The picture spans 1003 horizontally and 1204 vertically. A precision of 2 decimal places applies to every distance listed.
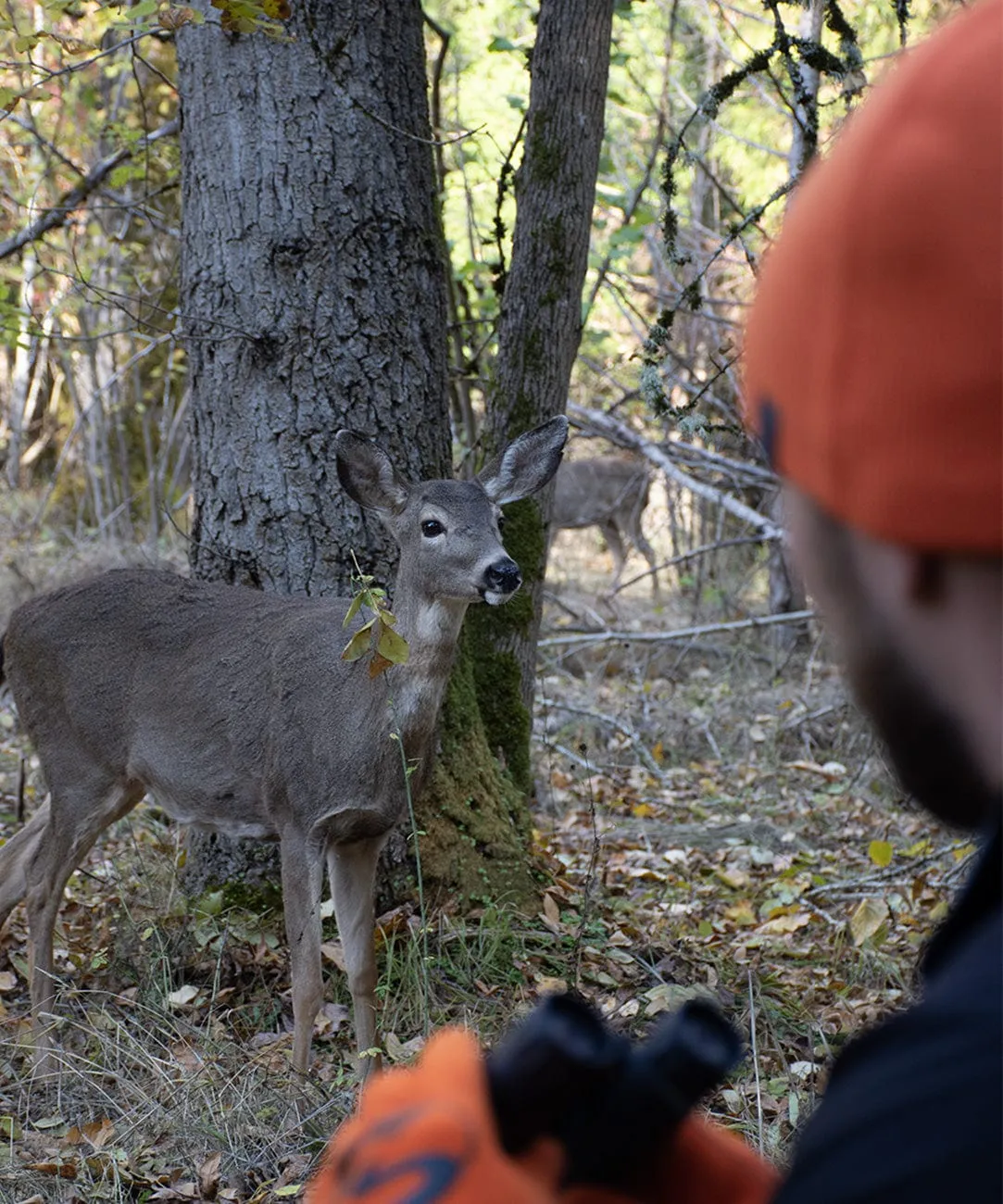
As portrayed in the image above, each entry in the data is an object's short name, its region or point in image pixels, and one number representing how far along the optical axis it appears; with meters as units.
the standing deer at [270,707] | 4.38
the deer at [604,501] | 17.81
